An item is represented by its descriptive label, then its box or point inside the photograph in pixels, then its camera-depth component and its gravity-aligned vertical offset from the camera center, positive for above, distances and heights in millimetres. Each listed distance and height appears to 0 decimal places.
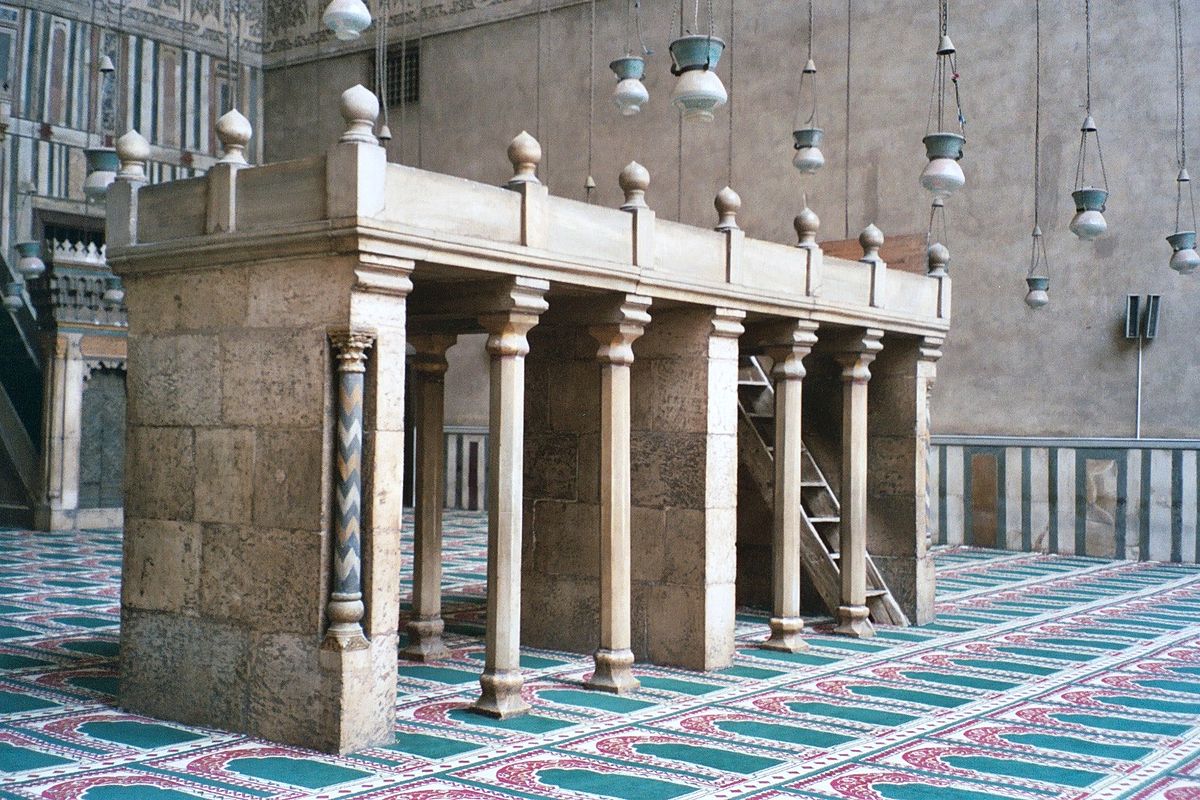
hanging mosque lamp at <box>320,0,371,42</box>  6641 +2208
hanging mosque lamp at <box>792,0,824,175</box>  10367 +2434
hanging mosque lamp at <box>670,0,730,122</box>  6312 +1822
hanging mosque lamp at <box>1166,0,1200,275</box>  12977 +3340
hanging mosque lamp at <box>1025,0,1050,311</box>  13742 +2695
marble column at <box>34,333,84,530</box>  14375 +235
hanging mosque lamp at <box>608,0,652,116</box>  9352 +2629
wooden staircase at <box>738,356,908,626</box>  8961 -326
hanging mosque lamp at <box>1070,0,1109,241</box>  9469 +1786
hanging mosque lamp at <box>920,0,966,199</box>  7195 +1611
